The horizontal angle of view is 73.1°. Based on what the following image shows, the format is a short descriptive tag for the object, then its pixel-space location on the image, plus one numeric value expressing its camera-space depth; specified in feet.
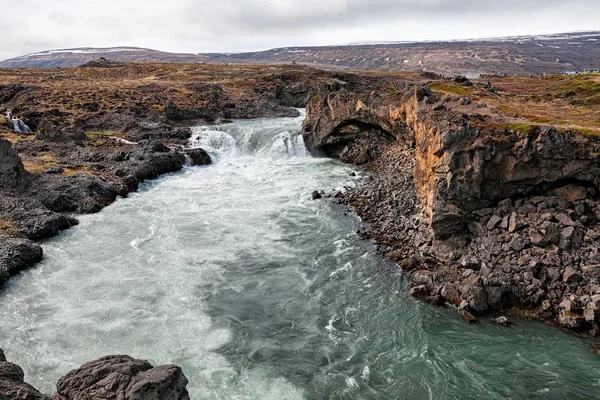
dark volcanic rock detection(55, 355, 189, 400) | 34.86
